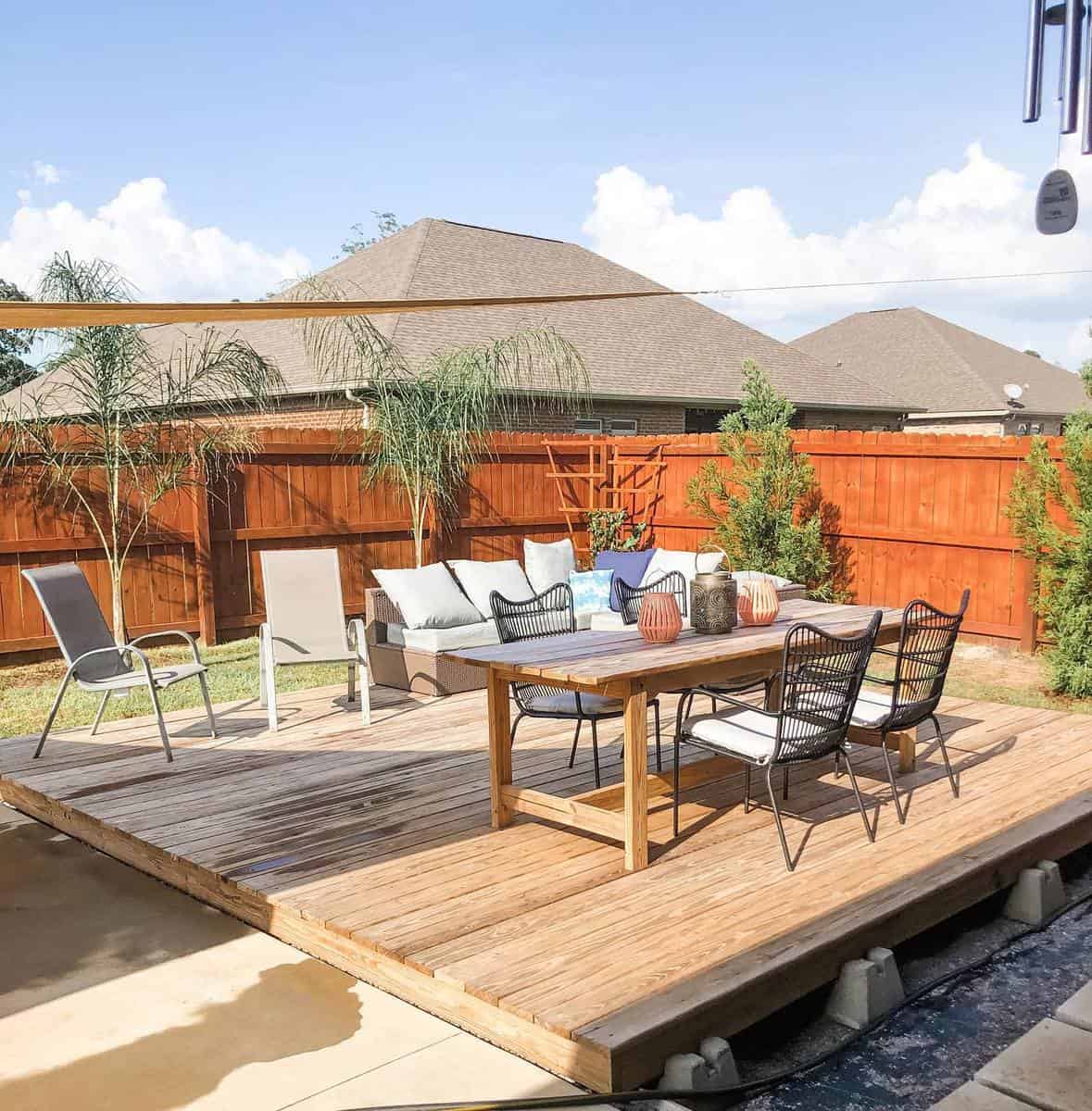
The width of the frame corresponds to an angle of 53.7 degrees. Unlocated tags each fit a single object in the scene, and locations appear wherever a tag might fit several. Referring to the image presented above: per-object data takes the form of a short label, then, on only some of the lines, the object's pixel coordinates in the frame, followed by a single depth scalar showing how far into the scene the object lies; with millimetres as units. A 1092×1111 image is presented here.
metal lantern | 4789
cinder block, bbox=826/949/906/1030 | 3387
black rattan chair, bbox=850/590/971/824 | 4539
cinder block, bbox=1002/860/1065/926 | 4234
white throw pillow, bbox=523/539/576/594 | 8461
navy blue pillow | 8195
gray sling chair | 5586
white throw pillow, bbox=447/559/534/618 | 7762
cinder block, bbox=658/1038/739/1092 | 2828
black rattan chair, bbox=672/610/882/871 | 4016
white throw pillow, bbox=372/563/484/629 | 7289
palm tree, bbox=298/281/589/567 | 9430
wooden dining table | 3963
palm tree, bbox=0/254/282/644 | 7953
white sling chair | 6461
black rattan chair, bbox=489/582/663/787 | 4691
